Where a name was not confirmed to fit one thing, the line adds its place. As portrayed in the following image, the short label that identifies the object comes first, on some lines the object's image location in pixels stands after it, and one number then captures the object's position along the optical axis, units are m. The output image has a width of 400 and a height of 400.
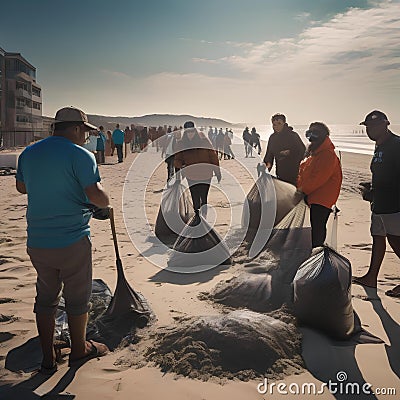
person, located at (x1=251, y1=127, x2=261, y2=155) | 24.72
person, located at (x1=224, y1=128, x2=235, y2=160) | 21.40
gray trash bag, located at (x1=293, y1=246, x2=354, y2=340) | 3.19
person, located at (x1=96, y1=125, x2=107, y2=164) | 18.05
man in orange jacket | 4.23
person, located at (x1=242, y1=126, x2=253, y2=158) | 23.97
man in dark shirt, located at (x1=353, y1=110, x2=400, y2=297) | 4.12
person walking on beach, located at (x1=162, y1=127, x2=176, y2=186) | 10.70
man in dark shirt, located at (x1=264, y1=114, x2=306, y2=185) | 6.00
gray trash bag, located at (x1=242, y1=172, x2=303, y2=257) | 5.50
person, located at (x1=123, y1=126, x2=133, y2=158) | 25.88
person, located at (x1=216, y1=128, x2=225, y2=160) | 21.52
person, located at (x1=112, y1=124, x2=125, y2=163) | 18.97
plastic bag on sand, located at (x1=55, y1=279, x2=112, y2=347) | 3.15
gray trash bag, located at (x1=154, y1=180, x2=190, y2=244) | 5.93
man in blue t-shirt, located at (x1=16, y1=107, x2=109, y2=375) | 2.58
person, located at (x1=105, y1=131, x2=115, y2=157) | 23.80
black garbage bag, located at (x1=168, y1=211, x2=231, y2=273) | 5.00
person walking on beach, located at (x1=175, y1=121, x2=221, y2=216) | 5.95
